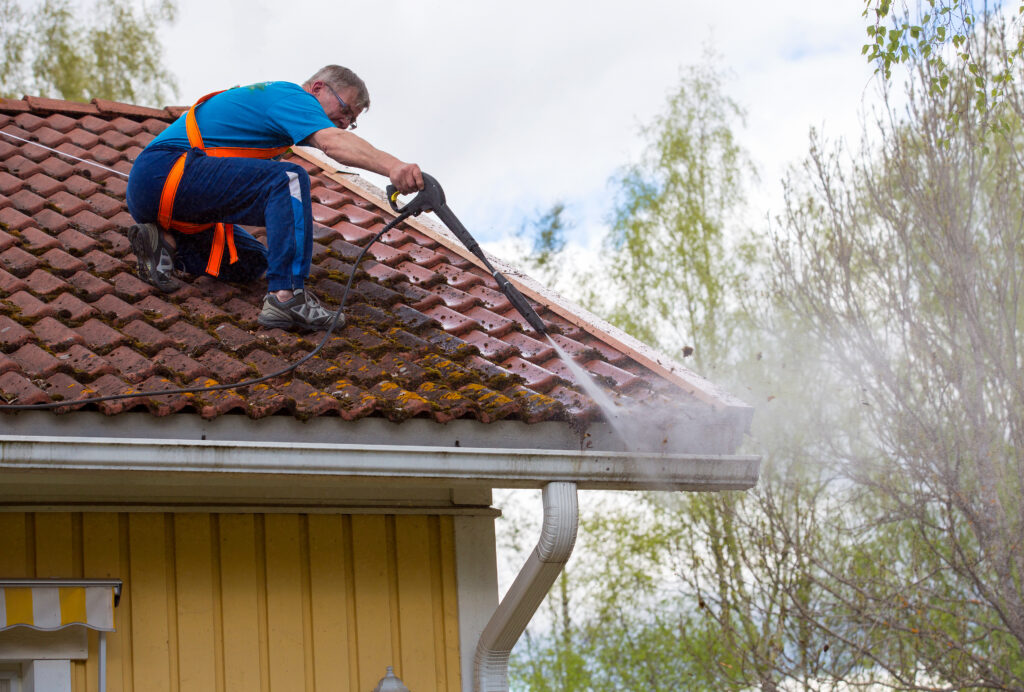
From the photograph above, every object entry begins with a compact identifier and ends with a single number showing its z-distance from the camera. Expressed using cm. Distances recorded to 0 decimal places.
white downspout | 827
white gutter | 729
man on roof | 926
